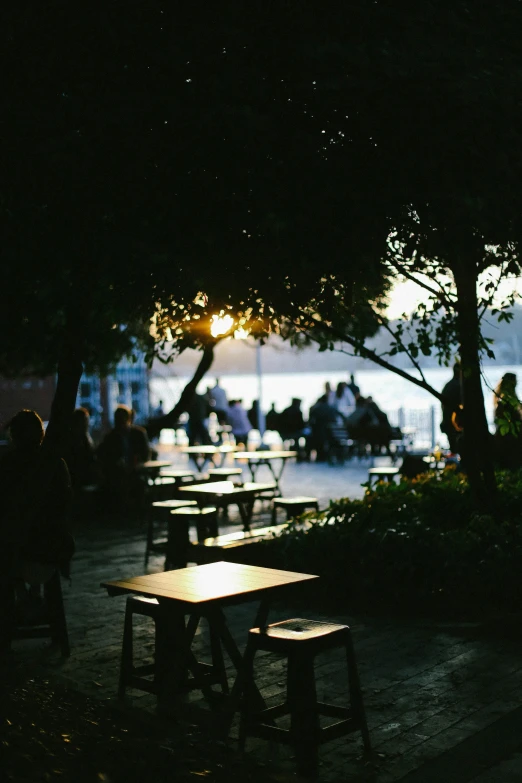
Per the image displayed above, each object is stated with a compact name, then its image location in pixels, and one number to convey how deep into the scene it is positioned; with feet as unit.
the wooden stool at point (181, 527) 30.58
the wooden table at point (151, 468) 46.73
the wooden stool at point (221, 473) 41.14
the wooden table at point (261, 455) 45.91
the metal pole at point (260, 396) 89.58
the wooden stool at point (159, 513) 33.14
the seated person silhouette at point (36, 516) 20.95
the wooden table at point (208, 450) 51.72
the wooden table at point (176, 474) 43.60
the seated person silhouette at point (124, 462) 45.32
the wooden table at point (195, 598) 15.56
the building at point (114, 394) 86.38
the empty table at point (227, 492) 33.63
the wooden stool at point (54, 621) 21.63
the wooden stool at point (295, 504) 34.86
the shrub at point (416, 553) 24.04
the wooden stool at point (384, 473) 45.01
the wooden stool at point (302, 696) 14.53
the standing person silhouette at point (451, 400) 43.21
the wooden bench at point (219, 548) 26.84
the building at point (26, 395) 83.61
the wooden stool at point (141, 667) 17.83
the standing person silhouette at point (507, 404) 26.33
